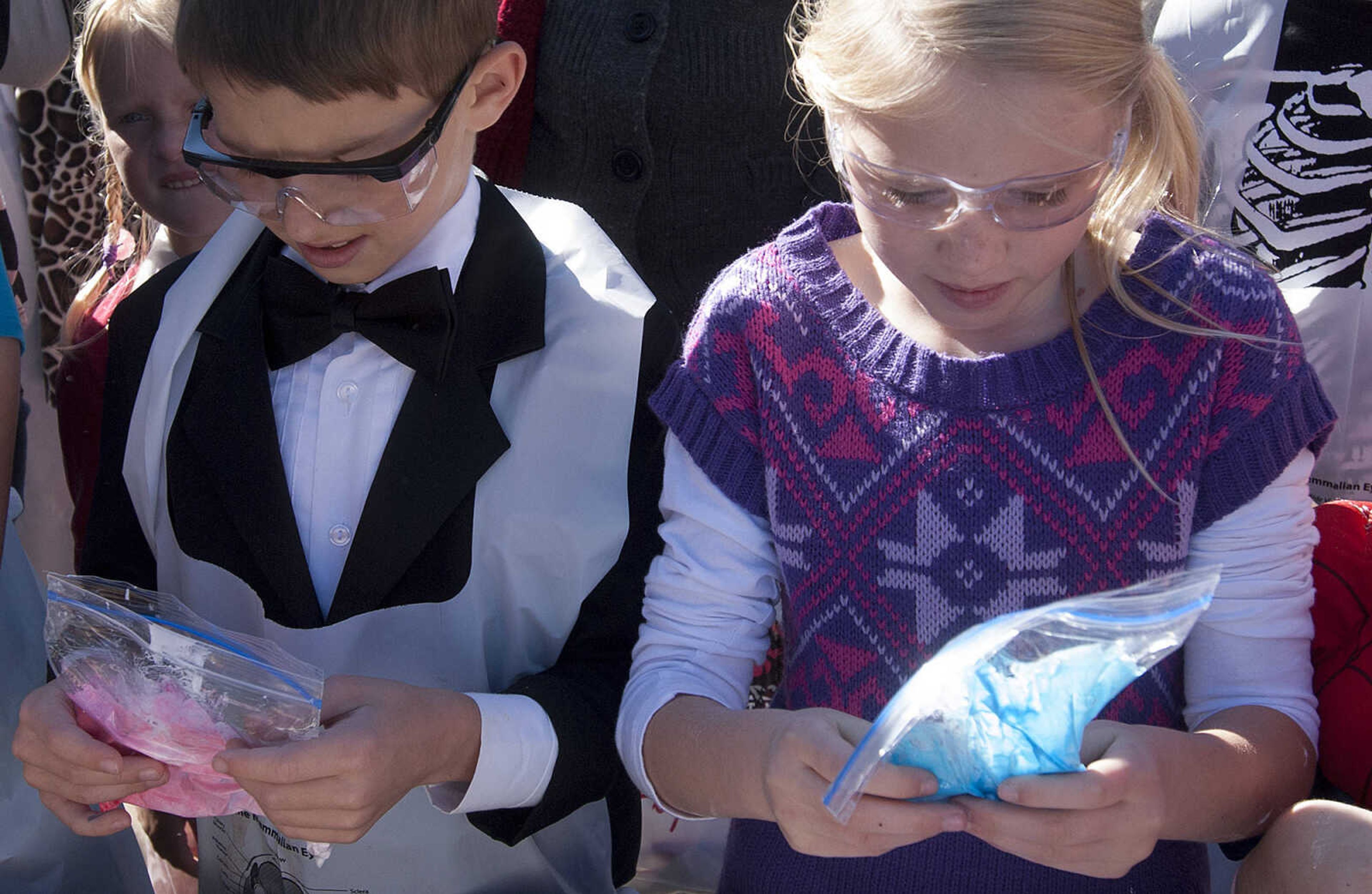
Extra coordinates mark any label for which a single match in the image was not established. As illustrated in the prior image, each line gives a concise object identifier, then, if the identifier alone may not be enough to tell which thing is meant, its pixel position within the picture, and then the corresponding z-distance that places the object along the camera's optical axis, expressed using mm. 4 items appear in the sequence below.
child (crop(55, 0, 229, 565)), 2646
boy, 1668
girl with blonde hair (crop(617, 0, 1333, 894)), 1455
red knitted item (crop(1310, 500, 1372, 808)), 1576
